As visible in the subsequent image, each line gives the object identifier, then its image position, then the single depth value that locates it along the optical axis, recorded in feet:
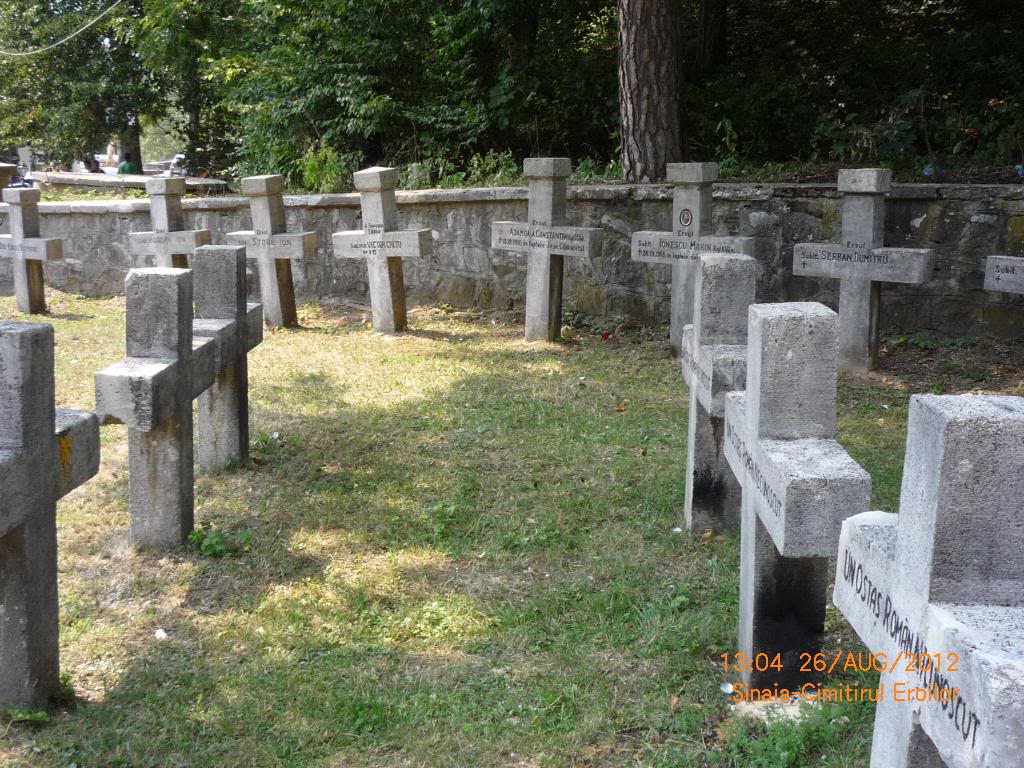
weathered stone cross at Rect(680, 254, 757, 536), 12.92
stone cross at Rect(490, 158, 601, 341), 27.40
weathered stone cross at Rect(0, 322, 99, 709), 9.10
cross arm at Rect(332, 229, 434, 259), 29.32
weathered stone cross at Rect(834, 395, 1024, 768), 4.83
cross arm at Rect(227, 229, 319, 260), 31.65
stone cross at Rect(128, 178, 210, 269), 34.60
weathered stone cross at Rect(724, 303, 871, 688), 8.48
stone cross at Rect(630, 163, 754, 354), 25.70
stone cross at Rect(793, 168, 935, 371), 23.15
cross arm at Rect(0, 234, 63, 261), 35.78
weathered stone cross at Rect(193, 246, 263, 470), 17.48
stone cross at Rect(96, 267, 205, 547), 13.87
